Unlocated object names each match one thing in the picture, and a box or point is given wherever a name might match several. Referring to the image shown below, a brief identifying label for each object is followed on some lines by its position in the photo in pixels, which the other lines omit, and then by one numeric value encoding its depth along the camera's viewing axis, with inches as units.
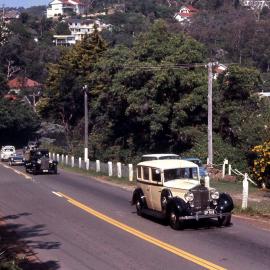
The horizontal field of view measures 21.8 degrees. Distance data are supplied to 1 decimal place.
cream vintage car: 703.1
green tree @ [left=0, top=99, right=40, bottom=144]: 3115.2
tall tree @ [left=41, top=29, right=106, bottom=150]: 2659.9
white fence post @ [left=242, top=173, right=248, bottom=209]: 851.4
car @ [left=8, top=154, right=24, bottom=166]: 2128.2
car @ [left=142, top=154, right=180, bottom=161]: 1153.4
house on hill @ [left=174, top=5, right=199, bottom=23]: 6166.8
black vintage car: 1670.8
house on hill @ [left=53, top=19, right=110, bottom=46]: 6327.3
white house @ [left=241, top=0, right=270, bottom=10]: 6476.4
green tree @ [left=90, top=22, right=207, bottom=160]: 1787.6
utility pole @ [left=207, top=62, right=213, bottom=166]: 1277.1
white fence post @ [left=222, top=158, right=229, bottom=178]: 1394.2
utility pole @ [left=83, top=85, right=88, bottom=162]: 1964.1
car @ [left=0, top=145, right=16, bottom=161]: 2410.7
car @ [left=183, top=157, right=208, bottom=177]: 1123.9
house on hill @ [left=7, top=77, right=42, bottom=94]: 3794.3
